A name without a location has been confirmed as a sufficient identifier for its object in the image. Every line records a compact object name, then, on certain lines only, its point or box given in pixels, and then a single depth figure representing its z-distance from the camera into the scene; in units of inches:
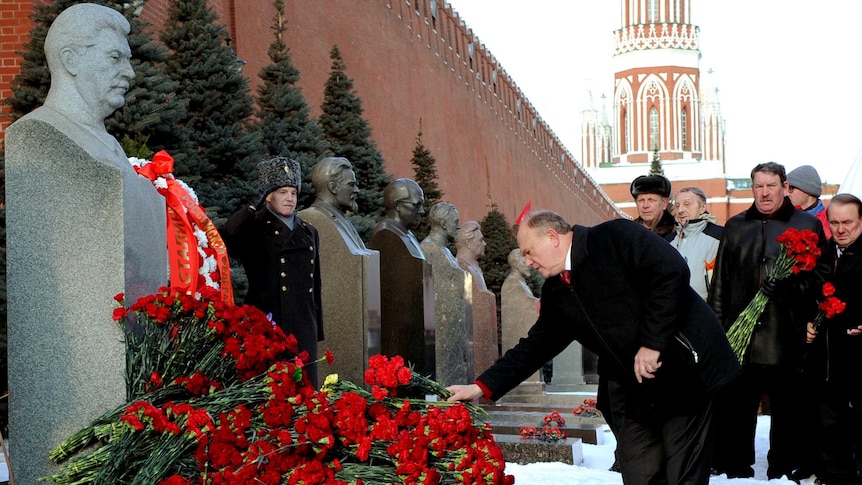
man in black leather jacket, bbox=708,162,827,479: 242.5
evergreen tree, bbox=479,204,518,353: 748.0
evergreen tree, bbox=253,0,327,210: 439.8
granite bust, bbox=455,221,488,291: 420.2
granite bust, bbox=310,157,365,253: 277.0
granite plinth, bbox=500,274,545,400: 494.9
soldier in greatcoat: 235.9
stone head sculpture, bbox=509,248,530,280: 506.9
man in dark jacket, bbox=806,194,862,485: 240.5
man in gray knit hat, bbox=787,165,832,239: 290.5
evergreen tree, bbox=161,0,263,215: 370.0
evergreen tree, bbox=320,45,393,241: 514.6
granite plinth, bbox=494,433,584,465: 285.4
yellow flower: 149.0
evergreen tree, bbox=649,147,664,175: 2136.8
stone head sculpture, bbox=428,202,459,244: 384.2
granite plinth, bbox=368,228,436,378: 314.5
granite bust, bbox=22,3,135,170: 159.2
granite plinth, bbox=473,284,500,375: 420.5
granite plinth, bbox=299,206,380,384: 275.3
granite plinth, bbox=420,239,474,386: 362.3
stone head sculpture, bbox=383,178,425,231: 316.8
